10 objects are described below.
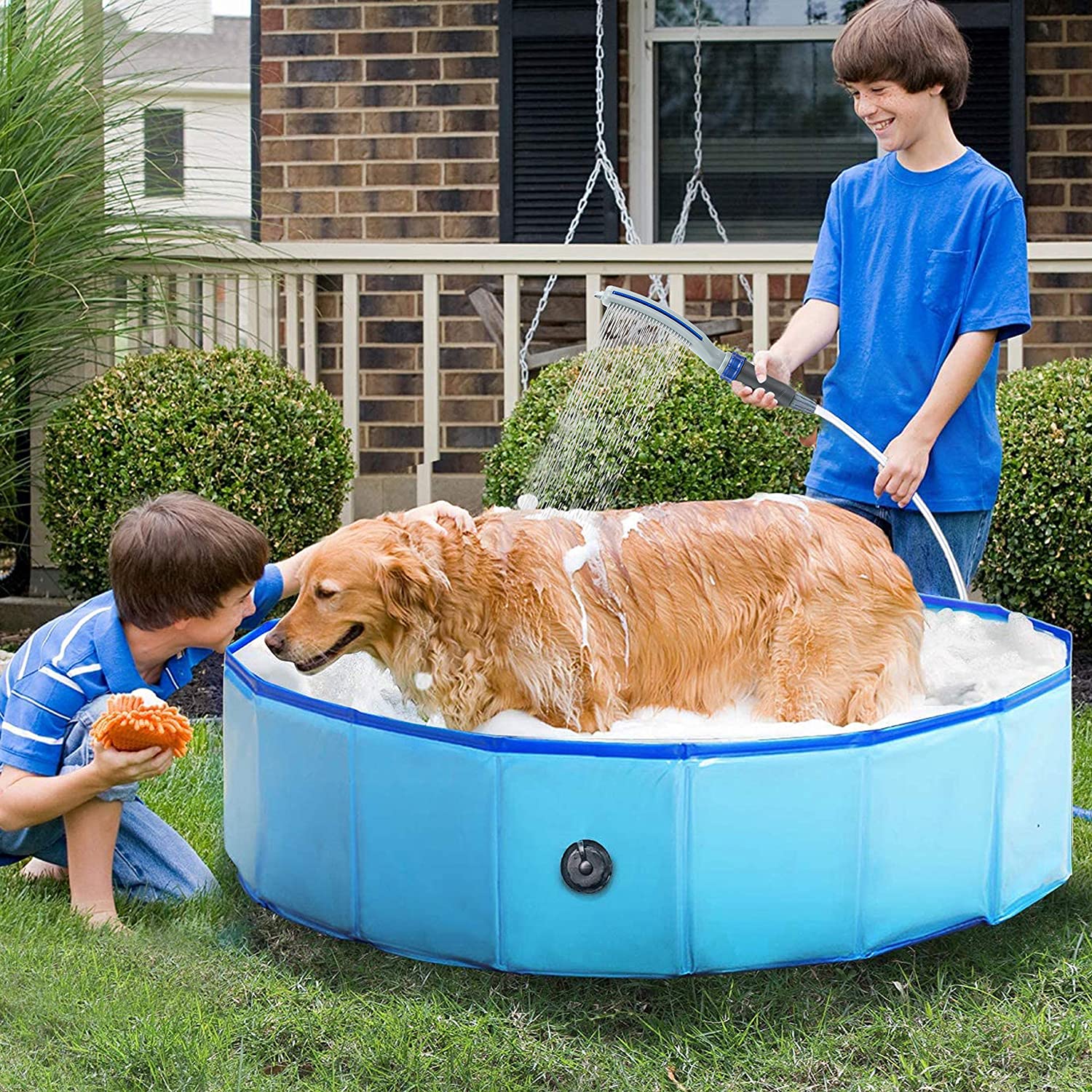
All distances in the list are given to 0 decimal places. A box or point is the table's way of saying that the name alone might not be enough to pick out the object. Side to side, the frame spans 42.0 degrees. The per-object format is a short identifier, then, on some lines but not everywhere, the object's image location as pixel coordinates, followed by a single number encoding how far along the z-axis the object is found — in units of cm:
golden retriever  272
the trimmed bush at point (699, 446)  539
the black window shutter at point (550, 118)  787
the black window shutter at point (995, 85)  766
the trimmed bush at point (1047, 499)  524
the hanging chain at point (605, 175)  613
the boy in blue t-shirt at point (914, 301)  306
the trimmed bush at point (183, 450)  548
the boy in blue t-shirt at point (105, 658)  293
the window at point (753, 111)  819
